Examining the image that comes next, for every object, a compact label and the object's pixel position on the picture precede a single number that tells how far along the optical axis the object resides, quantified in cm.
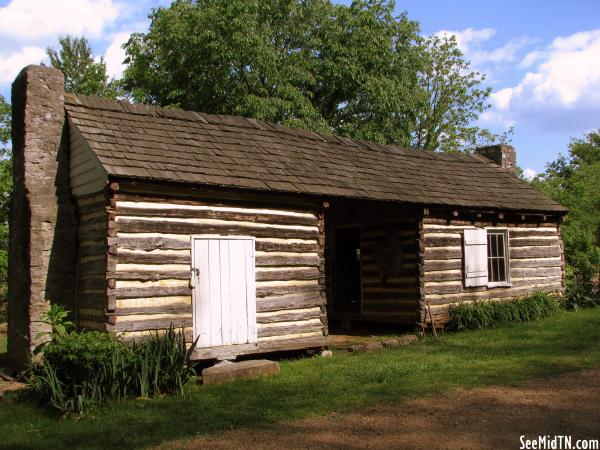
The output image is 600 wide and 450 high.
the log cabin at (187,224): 891
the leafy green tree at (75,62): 3553
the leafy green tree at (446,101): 3422
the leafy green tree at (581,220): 2036
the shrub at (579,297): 1595
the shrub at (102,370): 716
